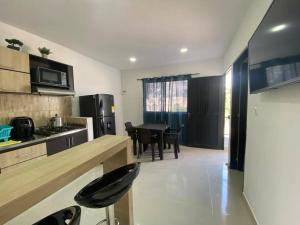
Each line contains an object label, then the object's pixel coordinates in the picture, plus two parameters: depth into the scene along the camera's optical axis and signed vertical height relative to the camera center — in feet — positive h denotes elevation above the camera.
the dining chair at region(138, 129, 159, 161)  11.69 -2.35
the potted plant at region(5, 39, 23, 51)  6.97 +3.01
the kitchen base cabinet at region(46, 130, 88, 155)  7.61 -1.90
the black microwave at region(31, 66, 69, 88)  7.68 +1.62
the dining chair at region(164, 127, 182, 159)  12.26 -2.60
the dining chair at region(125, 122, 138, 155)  12.45 -2.15
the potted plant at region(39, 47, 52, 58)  8.38 +3.09
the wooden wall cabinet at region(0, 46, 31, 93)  6.43 +1.61
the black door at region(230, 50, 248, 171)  9.09 -0.43
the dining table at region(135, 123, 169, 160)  11.74 -2.03
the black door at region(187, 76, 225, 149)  13.78 -0.52
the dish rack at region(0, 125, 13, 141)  6.43 -1.05
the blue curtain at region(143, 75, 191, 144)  15.51 +0.67
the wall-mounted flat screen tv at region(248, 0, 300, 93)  2.77 +1.36
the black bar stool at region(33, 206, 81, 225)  2.80 -2.11
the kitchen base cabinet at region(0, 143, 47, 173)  5.85 -2.02
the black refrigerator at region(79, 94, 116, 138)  11.22 -0.23
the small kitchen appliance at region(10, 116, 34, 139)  7.23 -0.96
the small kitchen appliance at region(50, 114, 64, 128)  9.16 -0.89
